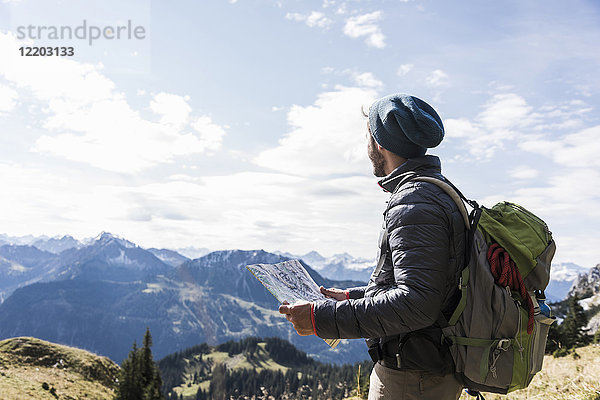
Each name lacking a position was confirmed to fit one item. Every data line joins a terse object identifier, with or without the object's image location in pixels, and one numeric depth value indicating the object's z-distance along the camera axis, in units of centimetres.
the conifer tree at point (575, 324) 4244
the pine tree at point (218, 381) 15525
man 271
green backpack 279
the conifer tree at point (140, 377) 3612
